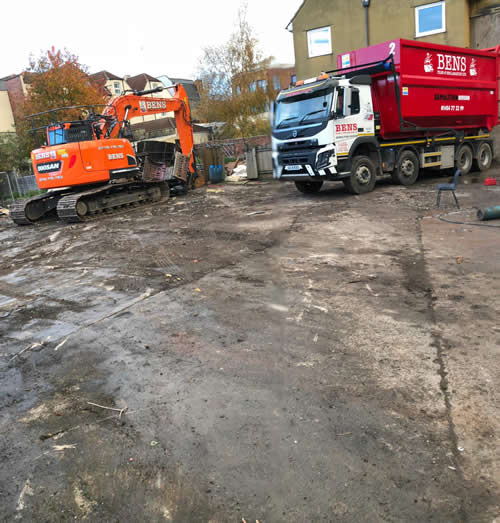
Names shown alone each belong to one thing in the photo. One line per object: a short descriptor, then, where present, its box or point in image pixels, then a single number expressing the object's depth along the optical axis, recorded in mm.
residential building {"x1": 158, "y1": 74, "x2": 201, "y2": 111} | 54094
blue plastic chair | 9289
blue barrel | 20719
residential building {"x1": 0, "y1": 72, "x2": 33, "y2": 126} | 41328
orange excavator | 12438
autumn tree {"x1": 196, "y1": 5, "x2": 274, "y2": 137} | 32031
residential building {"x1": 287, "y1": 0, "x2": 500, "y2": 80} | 19109
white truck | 11680
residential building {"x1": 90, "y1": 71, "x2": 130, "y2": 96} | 49538
